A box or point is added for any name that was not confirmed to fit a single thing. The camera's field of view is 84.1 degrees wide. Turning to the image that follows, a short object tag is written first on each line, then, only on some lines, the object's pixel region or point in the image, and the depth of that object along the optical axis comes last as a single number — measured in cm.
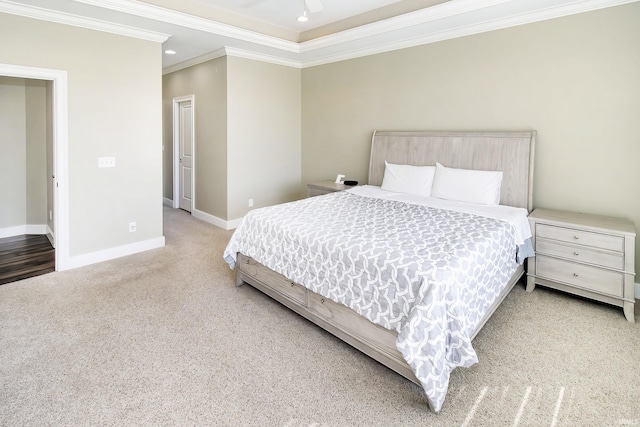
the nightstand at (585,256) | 280
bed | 189
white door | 630
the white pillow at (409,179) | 416
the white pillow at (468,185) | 365
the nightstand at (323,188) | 487
